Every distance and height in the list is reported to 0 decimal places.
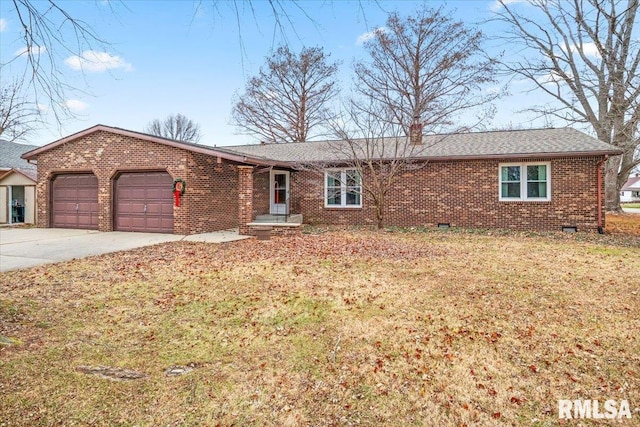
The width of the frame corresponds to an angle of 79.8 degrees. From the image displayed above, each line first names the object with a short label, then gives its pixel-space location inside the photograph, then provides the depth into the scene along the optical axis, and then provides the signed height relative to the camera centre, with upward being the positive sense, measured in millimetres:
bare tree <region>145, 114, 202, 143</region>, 46031 +10180
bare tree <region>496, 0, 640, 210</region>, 10844 +6350
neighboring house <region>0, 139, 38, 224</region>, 17328 +679
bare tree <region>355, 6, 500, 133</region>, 22641 +9243
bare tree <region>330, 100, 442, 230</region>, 13953 +2183
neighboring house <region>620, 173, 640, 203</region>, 65625 +3513
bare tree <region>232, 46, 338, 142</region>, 28688 +8819
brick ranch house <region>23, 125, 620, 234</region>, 13078 +1005
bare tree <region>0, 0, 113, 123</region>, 2939 +1414
